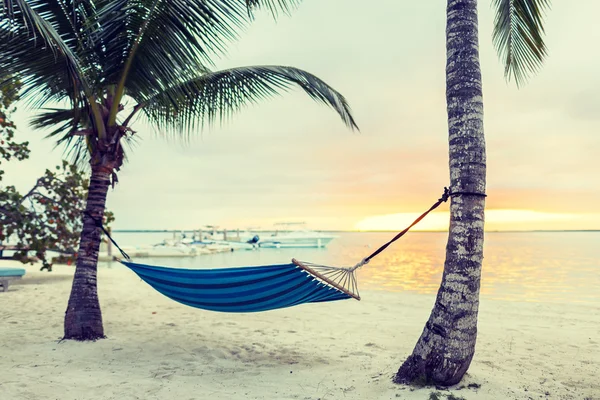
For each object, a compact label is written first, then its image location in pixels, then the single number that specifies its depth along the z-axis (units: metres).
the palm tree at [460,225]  2.91
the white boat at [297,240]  32.66
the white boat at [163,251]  21.99
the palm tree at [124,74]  3.99
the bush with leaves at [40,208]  7.70
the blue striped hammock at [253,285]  3.27
